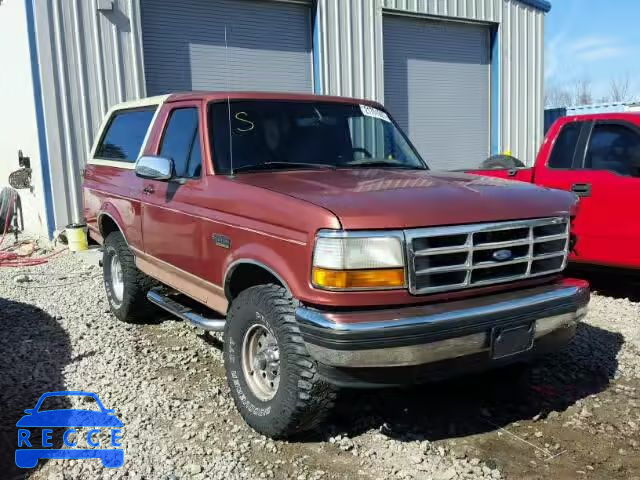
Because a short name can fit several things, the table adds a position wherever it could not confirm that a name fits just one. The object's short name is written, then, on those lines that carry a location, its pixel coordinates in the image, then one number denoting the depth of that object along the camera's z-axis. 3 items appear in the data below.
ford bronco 3.02
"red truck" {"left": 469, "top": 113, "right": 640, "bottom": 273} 5.89
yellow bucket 9.14
